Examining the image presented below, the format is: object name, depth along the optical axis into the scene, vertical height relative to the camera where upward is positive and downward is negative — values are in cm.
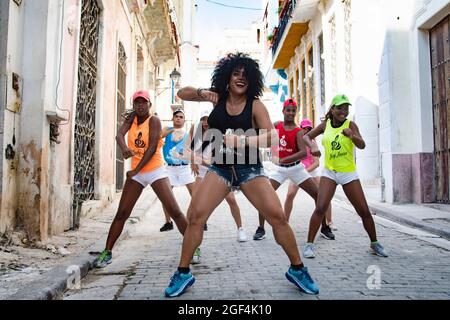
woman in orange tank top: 438 +13
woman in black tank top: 327 +16
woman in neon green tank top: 470 +11
